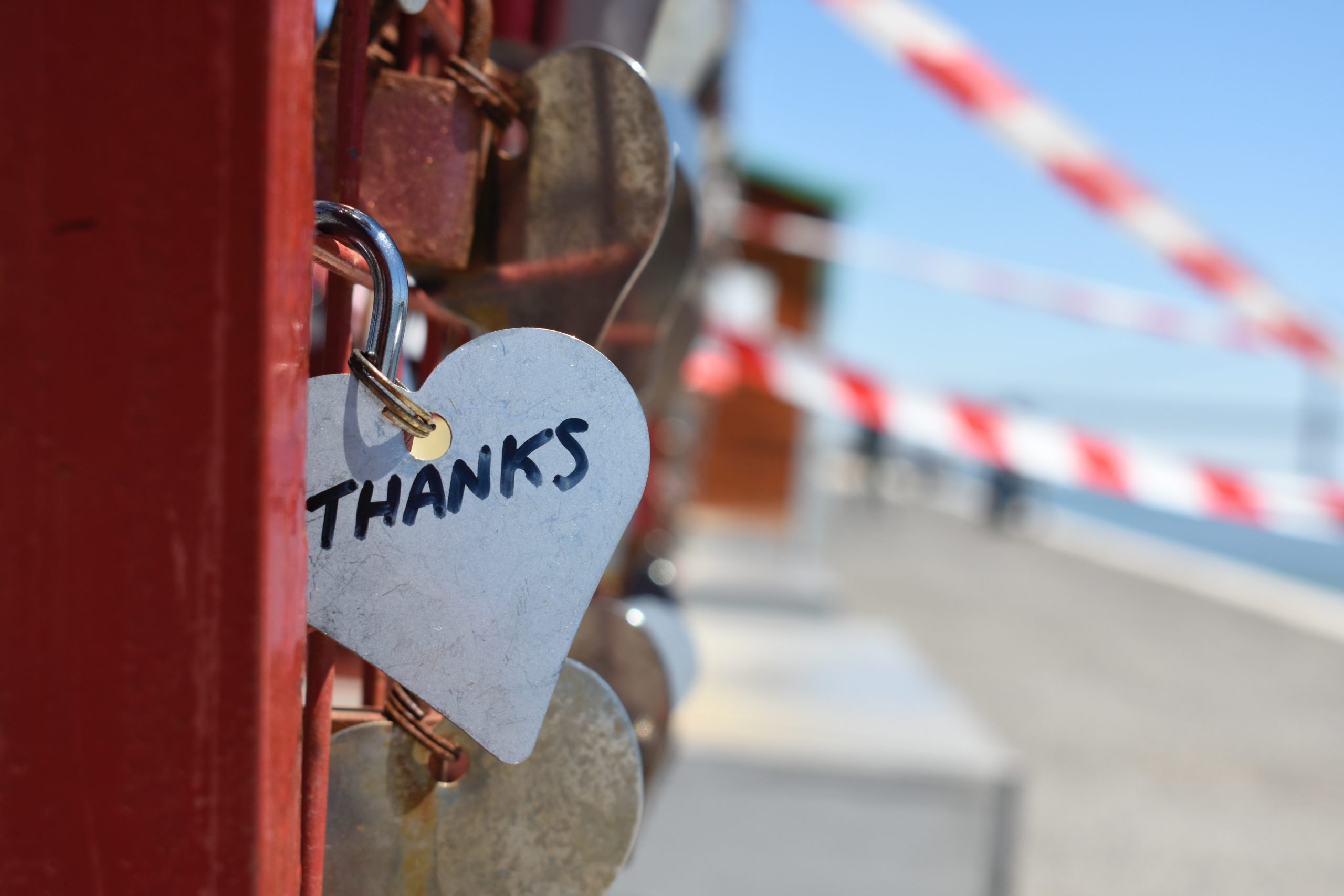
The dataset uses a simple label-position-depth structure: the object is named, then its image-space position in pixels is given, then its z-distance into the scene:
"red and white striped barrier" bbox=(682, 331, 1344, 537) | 3.56
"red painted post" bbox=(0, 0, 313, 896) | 0.32
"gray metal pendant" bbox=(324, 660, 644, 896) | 0.46
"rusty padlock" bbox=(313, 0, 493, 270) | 0.47
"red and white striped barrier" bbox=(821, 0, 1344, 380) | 2.07
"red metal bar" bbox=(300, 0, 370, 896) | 0.43
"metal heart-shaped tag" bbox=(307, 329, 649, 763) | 0.40
